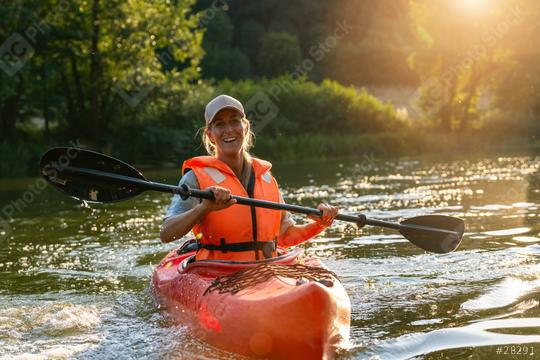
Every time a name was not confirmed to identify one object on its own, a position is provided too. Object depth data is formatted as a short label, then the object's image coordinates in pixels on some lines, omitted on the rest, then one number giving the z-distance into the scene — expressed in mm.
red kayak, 3664
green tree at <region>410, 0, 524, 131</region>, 23906
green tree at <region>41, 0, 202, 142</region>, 18812
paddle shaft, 4457
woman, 4660
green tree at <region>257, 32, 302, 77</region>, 37625
